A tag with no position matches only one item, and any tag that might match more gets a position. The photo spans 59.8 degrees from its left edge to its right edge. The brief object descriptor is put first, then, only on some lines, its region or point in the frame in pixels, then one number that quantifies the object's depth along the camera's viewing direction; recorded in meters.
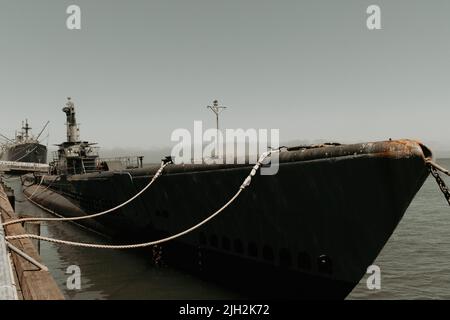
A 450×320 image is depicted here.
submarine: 8.41
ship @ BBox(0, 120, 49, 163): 75.25
